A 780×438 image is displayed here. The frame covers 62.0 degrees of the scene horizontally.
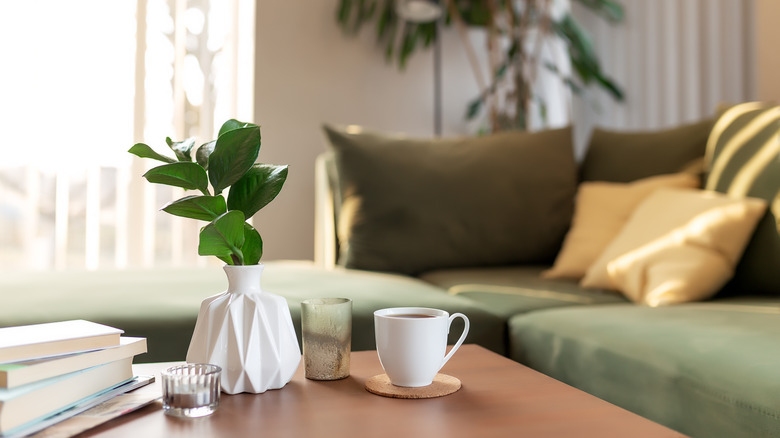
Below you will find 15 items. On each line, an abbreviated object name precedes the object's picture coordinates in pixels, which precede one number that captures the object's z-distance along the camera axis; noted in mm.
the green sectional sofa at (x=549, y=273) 1021
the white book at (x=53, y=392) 560
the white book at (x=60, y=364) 580
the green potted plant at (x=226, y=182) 699
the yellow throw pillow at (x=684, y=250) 1445
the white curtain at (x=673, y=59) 2506
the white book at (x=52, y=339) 607
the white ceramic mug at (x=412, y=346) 729
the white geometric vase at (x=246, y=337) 725
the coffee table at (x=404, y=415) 611
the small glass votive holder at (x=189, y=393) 647
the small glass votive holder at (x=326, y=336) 792
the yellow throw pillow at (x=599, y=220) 1829
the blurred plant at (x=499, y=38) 2912
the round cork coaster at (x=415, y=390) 721
